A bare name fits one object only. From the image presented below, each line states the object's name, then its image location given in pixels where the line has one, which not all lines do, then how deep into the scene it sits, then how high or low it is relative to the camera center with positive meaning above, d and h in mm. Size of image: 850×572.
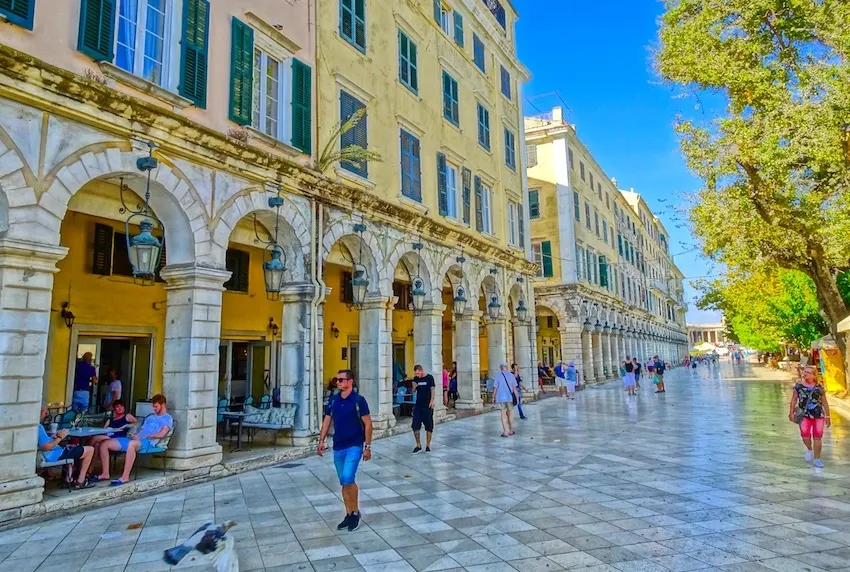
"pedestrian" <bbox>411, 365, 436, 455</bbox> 10273 -900
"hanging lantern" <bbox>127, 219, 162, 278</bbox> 7270 +1482
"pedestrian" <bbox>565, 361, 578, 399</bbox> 22125 -1008
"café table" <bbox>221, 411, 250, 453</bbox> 9758 -1111
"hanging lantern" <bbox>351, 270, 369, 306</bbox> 12453 +1671
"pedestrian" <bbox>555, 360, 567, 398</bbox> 23030 -974
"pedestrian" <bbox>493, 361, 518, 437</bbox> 12016 -874
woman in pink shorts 8289 -899
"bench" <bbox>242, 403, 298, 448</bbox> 9984 -1084
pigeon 3836 -1296
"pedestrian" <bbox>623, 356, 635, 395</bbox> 22844 -952
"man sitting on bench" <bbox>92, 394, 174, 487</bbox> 7293 -1069
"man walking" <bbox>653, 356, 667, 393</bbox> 24273 -849
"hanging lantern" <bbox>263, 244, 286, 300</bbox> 9773 +1601
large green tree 13672 +5791
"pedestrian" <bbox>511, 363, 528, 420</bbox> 18100 -575
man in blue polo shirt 5637 -819
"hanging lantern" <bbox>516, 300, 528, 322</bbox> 20797 +1686
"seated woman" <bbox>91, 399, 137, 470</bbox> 8384 -901
